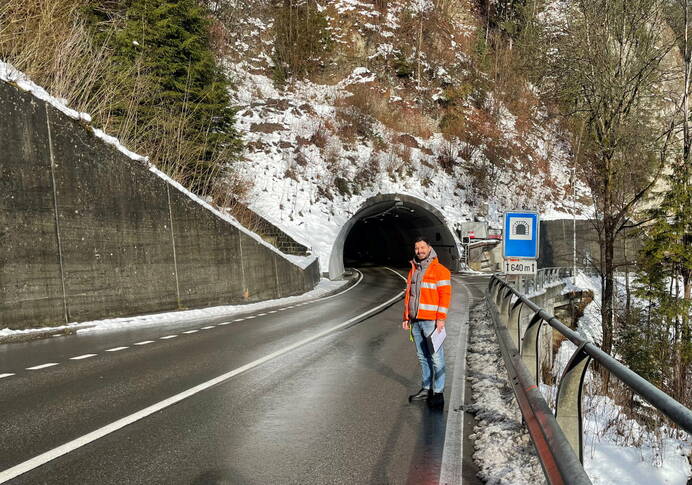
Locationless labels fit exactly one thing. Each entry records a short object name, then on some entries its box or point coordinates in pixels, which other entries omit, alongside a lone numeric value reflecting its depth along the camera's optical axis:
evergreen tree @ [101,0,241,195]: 20.69
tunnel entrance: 38.09
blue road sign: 12.85
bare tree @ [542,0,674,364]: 18.78
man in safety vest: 6.29
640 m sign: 12.92
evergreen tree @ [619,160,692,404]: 20.32
